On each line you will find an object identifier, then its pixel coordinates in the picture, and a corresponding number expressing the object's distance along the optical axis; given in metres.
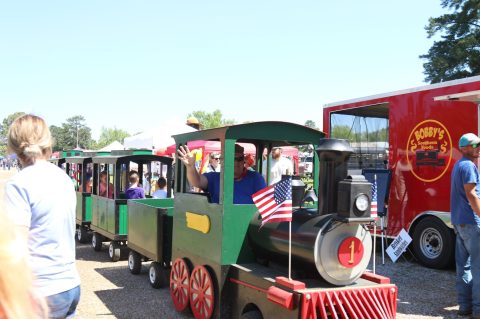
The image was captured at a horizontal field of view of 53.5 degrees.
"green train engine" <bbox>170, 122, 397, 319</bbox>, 3.48
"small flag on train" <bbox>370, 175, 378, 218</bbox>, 3.57
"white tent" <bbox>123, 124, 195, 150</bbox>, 14.62
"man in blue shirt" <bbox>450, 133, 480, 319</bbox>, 4.84
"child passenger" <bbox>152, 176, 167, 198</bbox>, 8.34
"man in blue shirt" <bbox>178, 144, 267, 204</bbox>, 4.75
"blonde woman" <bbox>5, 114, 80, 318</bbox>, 2.31
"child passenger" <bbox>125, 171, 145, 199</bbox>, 8.09
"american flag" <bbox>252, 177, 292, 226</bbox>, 3.58
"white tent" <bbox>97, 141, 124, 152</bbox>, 21.31
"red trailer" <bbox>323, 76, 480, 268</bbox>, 6.96
